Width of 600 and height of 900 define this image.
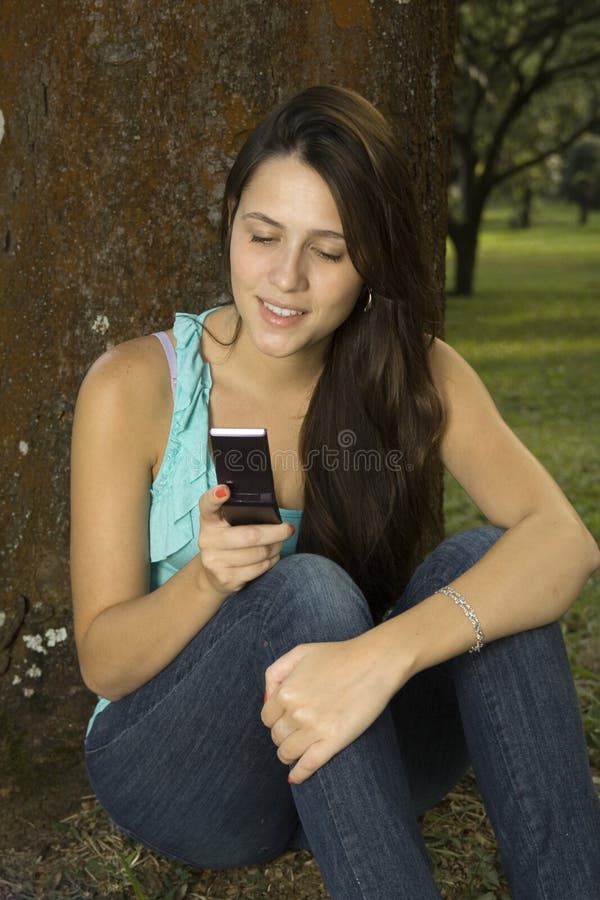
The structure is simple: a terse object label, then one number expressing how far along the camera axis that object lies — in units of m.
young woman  2.85
